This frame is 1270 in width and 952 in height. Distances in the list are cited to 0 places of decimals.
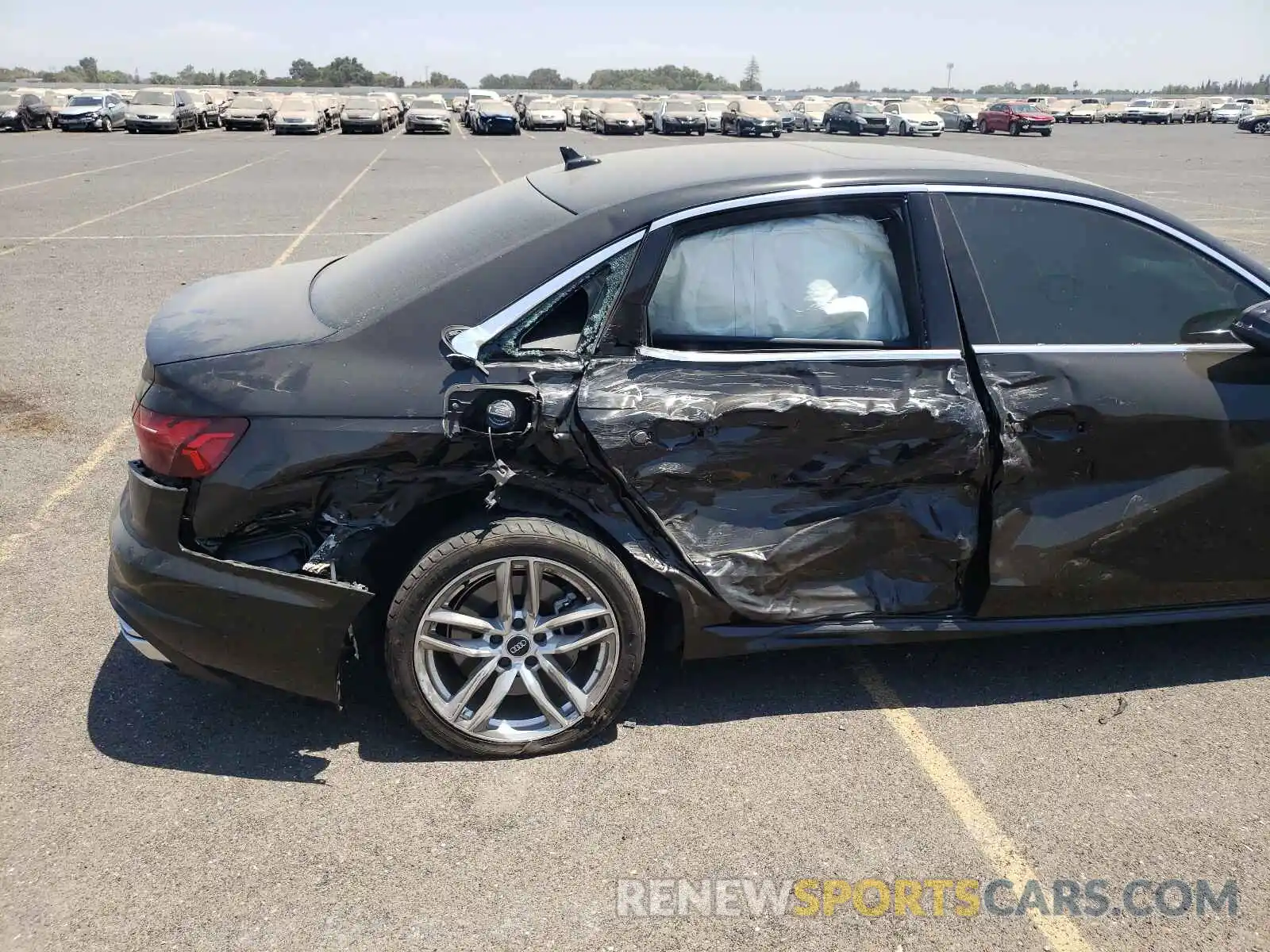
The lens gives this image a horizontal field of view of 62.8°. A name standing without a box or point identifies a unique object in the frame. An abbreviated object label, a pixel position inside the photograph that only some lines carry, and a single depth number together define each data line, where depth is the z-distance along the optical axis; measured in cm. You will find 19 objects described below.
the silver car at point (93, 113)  3934
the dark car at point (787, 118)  5103
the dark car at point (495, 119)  4347
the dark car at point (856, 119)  4700
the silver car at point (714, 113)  4641
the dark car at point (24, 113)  3884
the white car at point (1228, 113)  6456
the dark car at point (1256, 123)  5273
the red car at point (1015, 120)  4609
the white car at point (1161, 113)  6300
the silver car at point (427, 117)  4472
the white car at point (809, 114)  5185
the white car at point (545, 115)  4869
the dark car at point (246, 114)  4416
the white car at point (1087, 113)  6475
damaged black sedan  307
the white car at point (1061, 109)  6644
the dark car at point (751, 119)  4200
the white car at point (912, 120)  4553
